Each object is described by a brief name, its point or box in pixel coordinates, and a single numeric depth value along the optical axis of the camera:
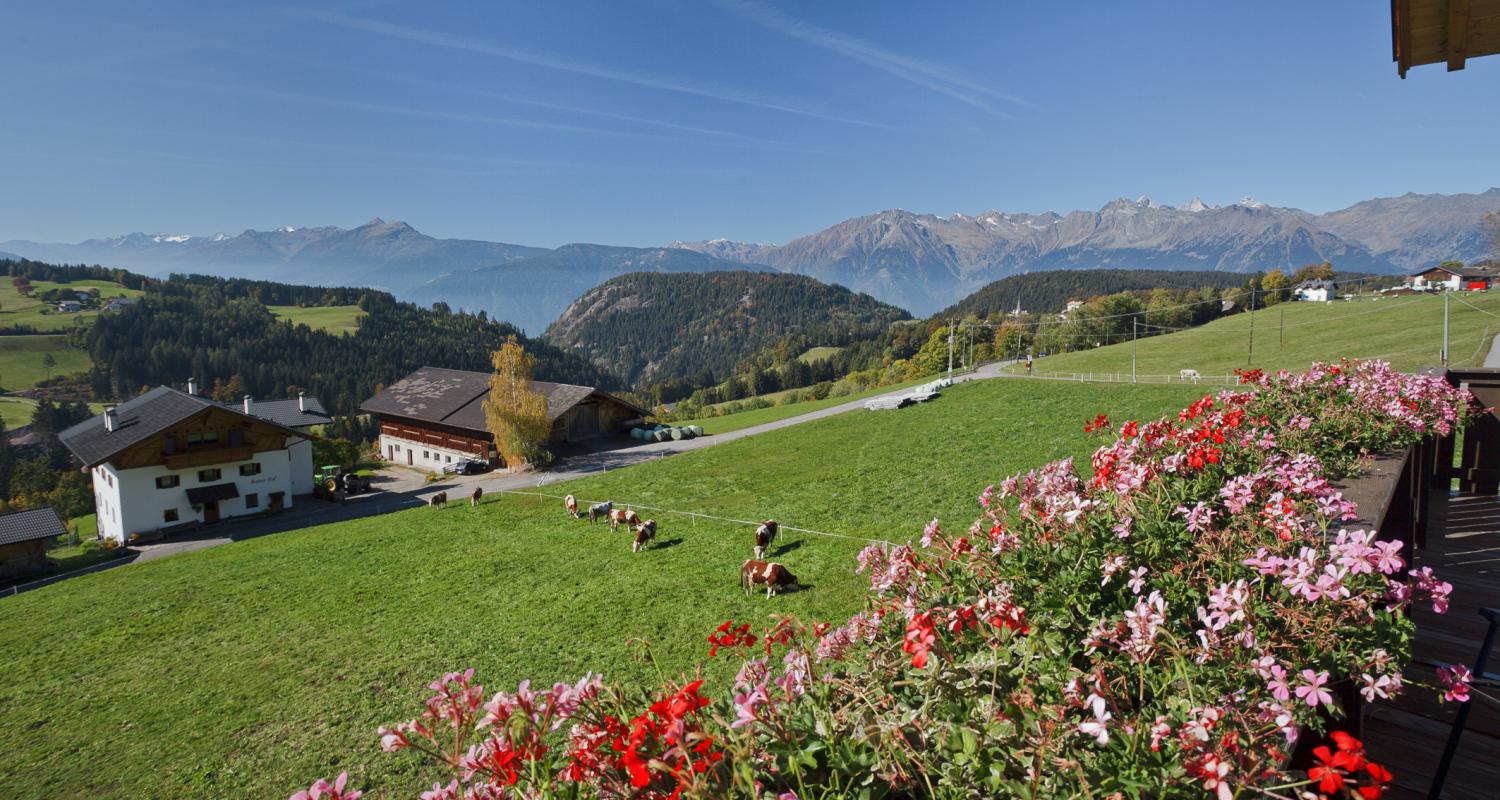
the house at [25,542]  29.71
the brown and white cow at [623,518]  17.70
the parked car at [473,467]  38.95
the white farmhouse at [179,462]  30.89
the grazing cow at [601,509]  20.26
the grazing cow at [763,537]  13.72
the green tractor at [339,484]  36.81
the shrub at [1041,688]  1.64
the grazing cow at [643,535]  15.92
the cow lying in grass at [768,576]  11.57
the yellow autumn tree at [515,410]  36.16
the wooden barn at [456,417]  41.62
